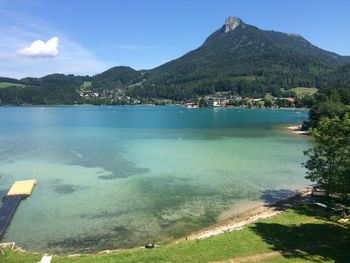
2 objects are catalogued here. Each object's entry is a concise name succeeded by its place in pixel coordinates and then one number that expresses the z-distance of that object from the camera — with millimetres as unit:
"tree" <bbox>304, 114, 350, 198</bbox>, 37406
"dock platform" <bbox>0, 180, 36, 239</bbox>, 40688
